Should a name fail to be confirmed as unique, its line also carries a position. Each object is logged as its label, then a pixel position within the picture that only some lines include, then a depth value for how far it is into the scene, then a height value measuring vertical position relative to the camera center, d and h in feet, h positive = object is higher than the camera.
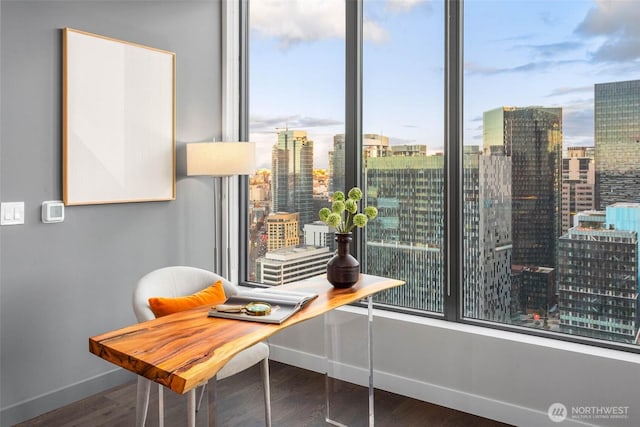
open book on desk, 6.21 -1.33
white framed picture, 8.98 +1.63
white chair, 6.70 -1.43
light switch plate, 8.19 -0.13
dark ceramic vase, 7.79 -0.99
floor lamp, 10.23 +0.95
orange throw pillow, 7.03 -1.41
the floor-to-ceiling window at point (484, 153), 7.98 +0.94
